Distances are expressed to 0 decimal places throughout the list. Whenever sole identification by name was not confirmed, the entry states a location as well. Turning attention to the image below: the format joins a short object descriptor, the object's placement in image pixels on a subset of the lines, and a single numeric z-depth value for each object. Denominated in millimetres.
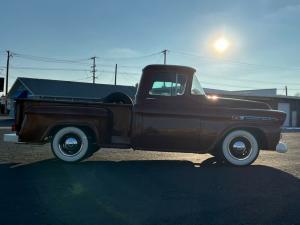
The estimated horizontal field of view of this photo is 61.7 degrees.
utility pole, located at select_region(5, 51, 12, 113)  41648
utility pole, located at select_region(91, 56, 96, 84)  58447
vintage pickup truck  5355
